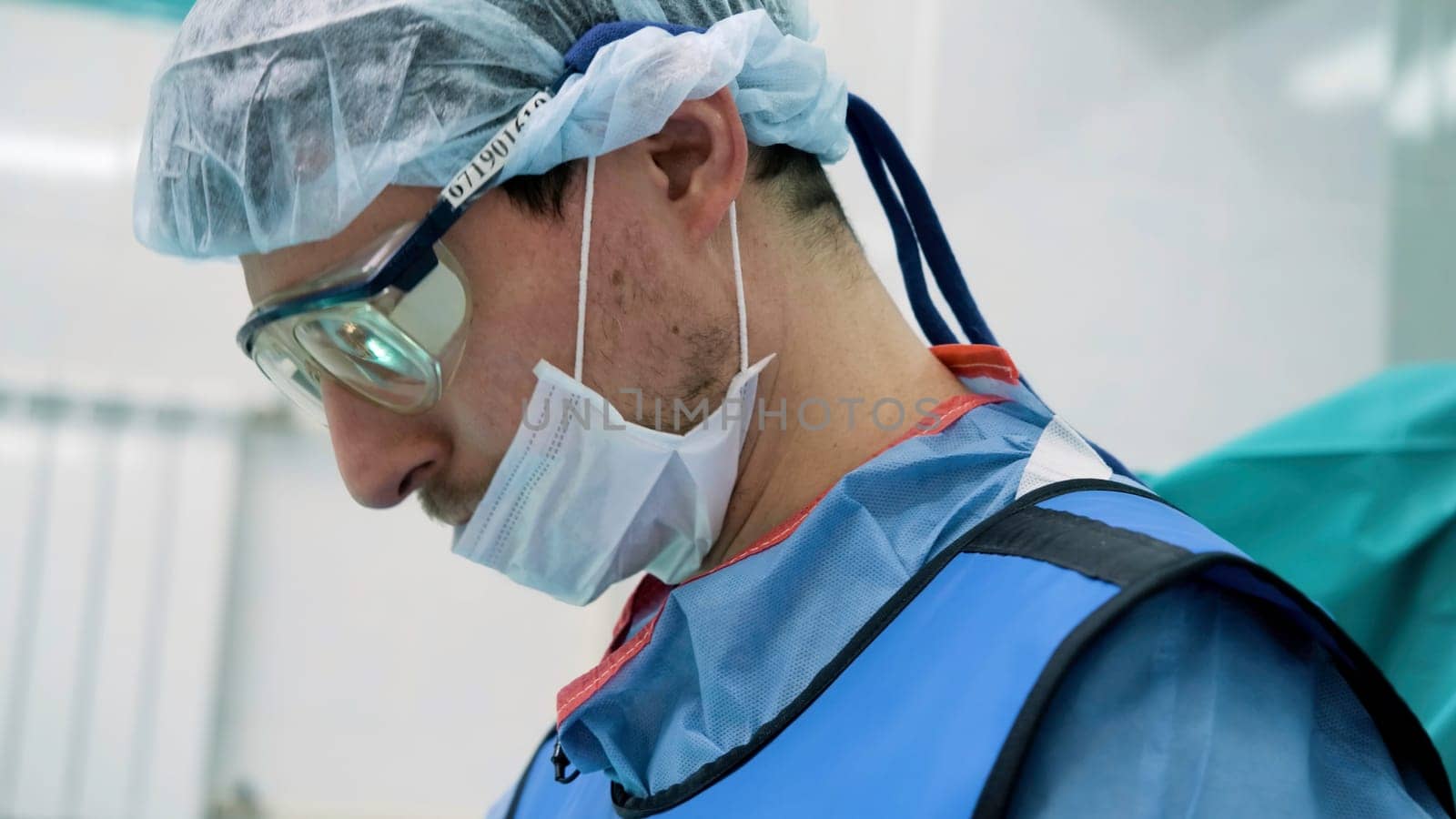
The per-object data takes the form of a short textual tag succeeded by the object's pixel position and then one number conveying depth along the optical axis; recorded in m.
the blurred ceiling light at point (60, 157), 3.02
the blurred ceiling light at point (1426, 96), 1.97
